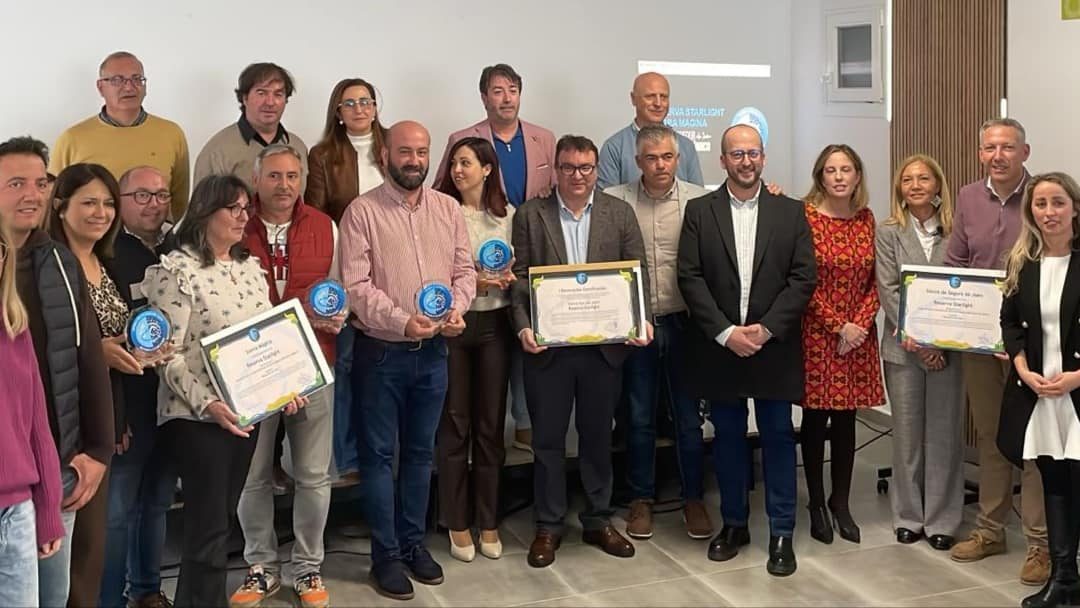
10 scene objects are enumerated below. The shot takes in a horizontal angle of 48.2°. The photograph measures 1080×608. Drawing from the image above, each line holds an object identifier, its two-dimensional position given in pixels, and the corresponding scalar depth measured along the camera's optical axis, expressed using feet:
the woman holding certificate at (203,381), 12.00
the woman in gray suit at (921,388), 15.39
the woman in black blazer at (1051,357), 13.38
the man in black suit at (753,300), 14.80
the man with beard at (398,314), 13.89
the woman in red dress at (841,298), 15.20
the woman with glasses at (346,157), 15.30
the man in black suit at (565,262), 14.96
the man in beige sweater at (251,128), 14.96
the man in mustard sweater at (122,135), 15.37
